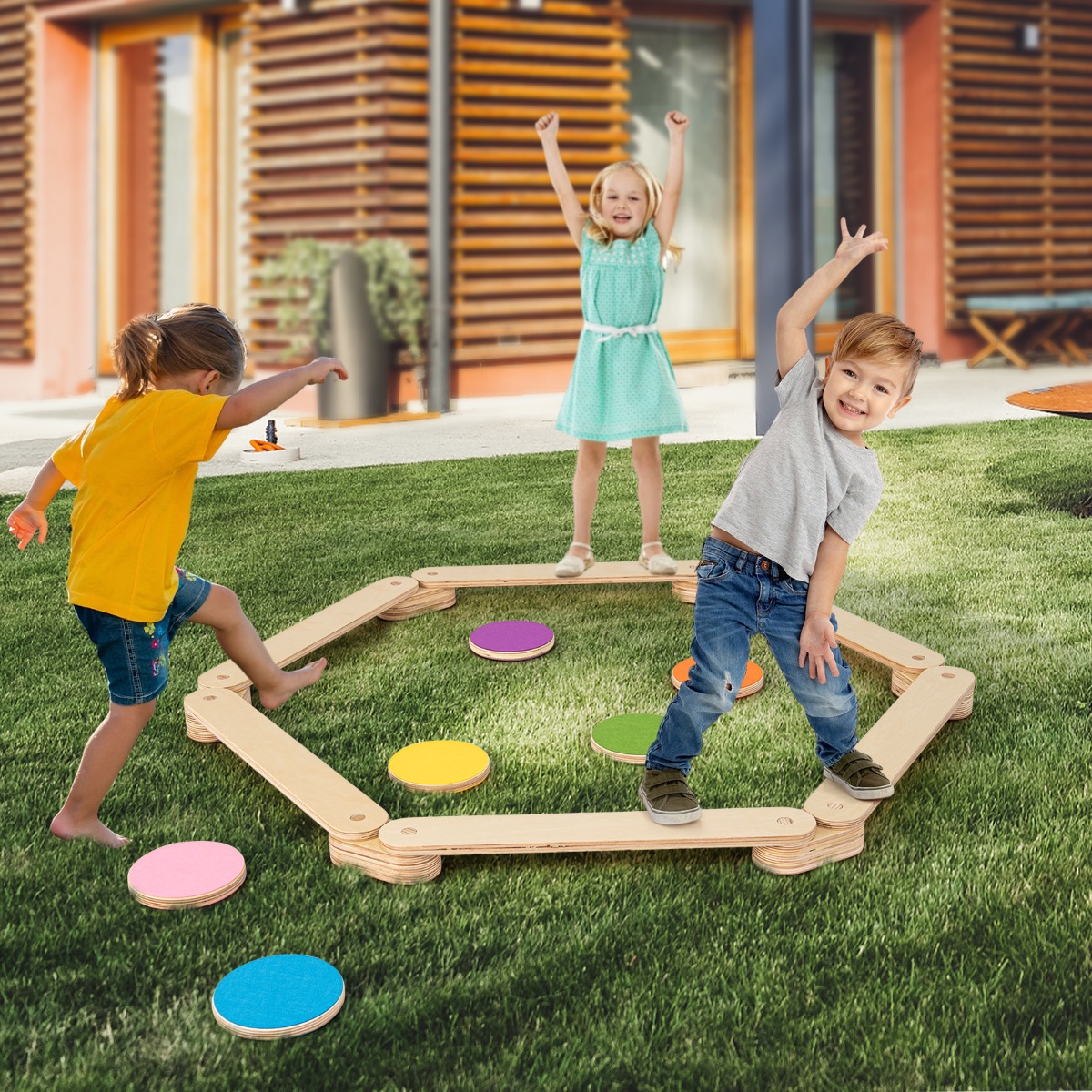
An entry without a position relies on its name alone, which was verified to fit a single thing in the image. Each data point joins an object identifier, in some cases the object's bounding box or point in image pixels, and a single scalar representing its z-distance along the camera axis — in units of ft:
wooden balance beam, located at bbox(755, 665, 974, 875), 8.23
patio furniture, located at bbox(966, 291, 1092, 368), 38.96
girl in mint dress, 14.20
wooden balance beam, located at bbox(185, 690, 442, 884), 8.16
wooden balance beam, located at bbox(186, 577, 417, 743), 10.75
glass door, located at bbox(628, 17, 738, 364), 38.19
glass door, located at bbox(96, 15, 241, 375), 36.99
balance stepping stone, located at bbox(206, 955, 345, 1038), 6.59
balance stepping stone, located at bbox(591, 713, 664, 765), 9.84
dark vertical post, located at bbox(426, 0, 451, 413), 31.94
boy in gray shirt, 8.14
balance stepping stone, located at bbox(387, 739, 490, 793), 9.42
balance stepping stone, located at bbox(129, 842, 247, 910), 7.80
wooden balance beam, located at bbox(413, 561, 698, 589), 14.05
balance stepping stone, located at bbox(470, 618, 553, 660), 12.25
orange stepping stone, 11.18
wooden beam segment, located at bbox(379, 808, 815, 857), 8.05
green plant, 31.07
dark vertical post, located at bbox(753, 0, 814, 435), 25.23
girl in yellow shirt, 8.38
